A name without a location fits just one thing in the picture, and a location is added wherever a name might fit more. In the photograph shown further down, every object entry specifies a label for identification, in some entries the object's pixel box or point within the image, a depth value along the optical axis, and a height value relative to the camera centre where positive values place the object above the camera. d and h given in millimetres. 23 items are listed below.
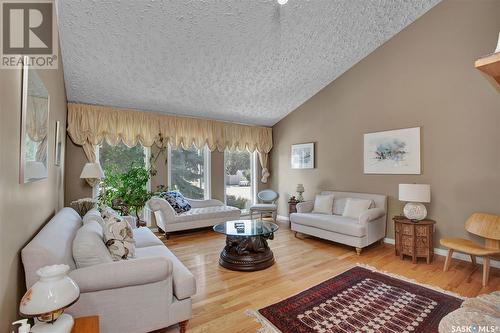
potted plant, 4250 -406
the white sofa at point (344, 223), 3697 -903
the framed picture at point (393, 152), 3848 +285
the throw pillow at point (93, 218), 2393 -525
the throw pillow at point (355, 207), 4121 -674
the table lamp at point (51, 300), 1035 -584
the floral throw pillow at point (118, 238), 2040 -615
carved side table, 3316 -990
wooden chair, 2689 -909
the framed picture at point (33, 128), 1424 +286
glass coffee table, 3135 -1108
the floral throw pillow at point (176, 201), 4784 -665
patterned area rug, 2002 -1304
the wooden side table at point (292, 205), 5508 -840
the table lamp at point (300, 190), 5457 -501
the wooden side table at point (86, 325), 1246 -843
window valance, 4344 +802
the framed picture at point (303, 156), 5500 +302
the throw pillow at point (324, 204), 4629 -696
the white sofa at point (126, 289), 1612 -876
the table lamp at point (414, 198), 3301 -404
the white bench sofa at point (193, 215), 4469 -922
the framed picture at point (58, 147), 2881 +267
